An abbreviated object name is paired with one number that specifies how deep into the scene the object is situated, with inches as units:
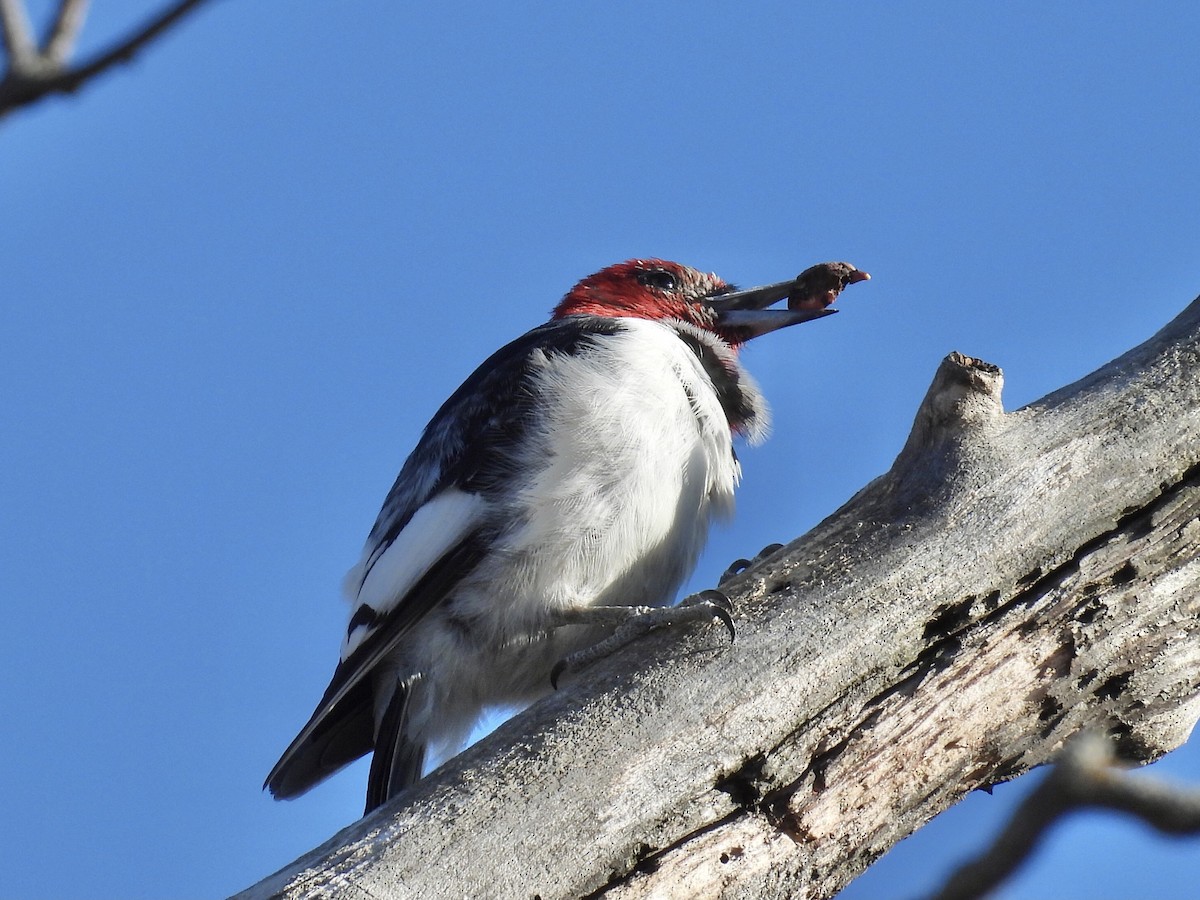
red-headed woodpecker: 295.6
